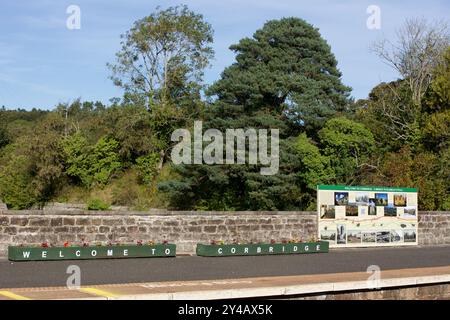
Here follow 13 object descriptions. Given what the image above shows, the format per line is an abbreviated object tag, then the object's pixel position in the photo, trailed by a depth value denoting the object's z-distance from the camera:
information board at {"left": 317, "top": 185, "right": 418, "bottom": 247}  17.86
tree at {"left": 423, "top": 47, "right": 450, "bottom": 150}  28.95
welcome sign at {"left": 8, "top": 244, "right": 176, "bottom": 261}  13.34
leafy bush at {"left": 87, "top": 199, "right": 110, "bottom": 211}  33.12
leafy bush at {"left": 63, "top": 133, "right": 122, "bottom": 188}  39.56
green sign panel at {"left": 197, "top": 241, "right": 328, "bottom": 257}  15.53
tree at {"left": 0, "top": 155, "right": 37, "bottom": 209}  40.94
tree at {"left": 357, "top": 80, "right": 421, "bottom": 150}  31.31
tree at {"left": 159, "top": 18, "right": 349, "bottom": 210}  30.12
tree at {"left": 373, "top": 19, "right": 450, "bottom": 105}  38.09
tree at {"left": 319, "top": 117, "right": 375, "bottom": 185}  30.22
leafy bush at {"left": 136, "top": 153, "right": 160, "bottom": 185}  37.97
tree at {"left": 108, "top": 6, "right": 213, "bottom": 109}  39.50
